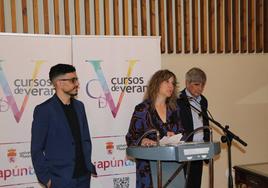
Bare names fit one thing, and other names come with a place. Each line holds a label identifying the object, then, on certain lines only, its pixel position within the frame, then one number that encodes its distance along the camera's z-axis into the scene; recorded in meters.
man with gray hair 3.80
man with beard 2.89
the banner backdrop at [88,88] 3.49
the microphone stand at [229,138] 2.84
